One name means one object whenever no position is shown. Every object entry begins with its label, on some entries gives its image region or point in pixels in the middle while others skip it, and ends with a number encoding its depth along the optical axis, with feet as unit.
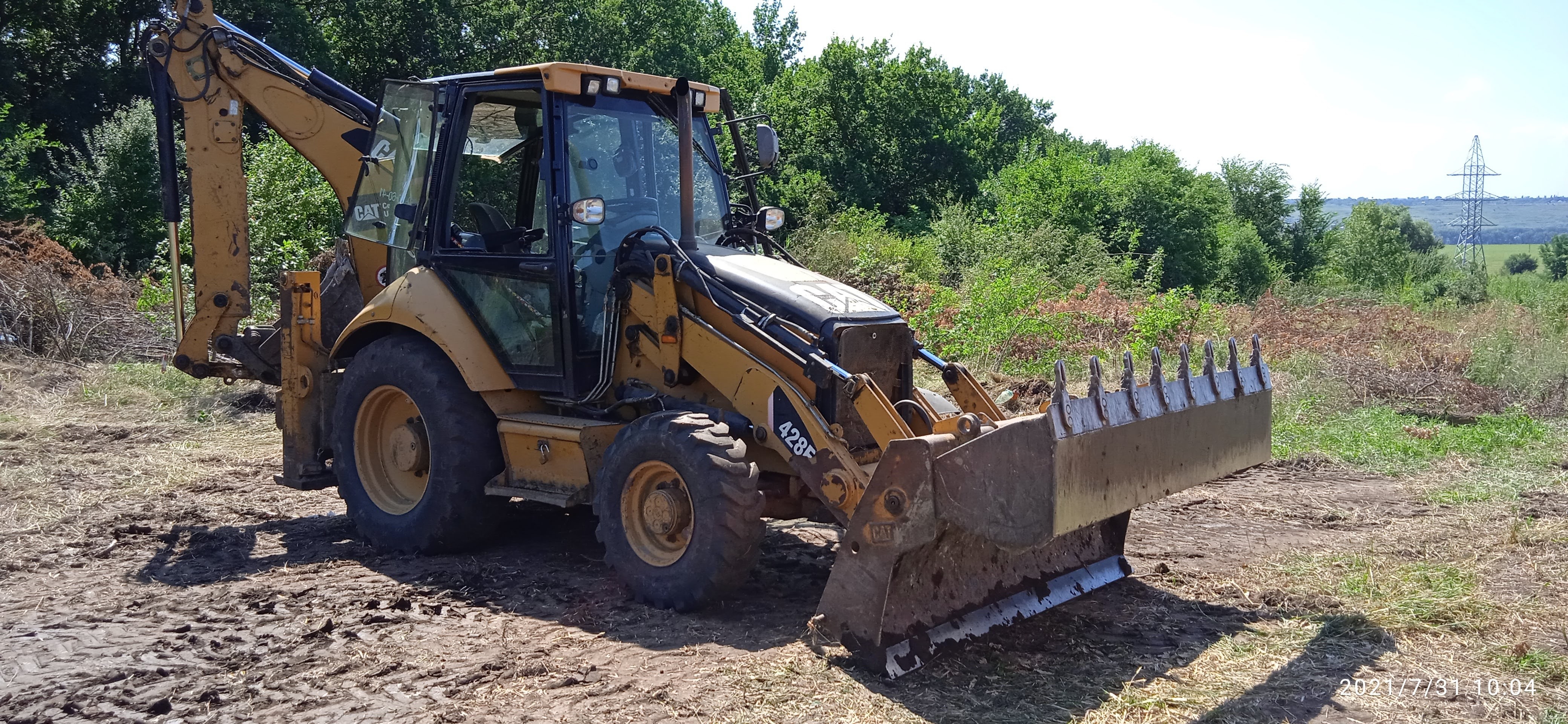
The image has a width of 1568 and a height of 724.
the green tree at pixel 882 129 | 94.17
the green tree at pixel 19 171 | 58.95
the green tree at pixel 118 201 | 63.98
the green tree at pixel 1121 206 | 77.66
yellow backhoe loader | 15.81
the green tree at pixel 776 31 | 154.20
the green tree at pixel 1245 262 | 99.45
